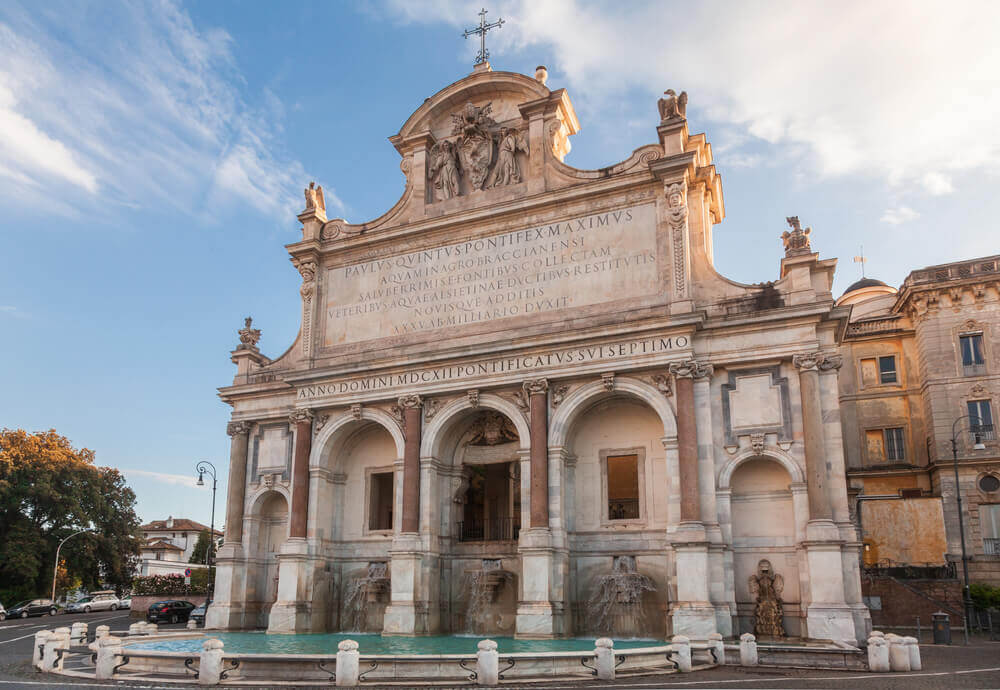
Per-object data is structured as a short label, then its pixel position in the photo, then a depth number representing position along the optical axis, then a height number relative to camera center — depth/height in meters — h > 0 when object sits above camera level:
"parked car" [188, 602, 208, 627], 34.25 -3.27
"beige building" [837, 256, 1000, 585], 36.16 +5.69
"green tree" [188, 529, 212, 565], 94.75 -1.52
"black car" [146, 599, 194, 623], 38.81 -3.53
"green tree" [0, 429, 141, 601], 48.78 +1.45
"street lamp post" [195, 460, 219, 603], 39.61 +2.71
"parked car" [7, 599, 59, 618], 44.78 -3.85
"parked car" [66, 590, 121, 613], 53.06 -4.30
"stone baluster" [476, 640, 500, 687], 14.84 -2.33
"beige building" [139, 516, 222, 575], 79.81 -0.77
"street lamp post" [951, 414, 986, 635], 28.37 +3.24
